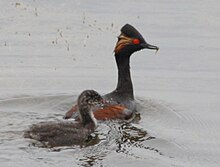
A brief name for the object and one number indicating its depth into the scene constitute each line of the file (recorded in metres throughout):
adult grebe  16.20
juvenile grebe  14.23
